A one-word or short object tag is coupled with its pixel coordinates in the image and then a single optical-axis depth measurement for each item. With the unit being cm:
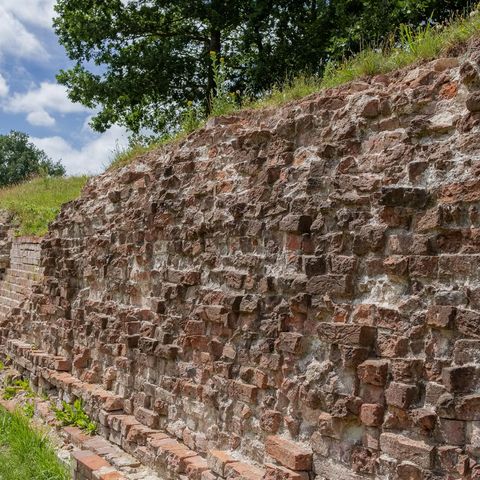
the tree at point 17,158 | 4456
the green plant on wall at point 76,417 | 632
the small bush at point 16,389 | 805
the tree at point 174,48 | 1557
